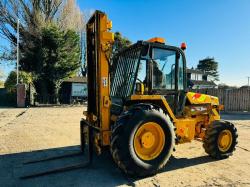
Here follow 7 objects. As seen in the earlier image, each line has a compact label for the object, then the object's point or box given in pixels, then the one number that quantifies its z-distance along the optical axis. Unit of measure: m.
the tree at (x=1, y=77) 38.00
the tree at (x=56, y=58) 26.23
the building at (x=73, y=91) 28.72
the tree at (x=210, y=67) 58.22
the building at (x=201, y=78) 46.62
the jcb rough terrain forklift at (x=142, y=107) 4.65
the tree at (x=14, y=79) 23.72
